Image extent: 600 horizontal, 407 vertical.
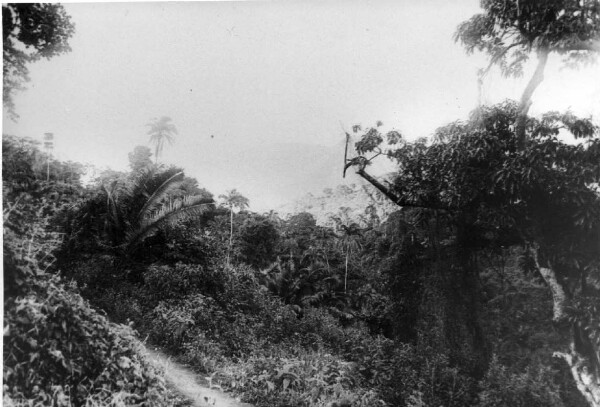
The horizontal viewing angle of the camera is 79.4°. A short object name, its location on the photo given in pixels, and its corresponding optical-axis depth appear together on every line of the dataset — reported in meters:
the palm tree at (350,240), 20.88
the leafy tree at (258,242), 18.16
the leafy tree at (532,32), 5.90
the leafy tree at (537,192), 6.35
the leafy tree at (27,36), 5.67
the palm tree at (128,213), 9.47
